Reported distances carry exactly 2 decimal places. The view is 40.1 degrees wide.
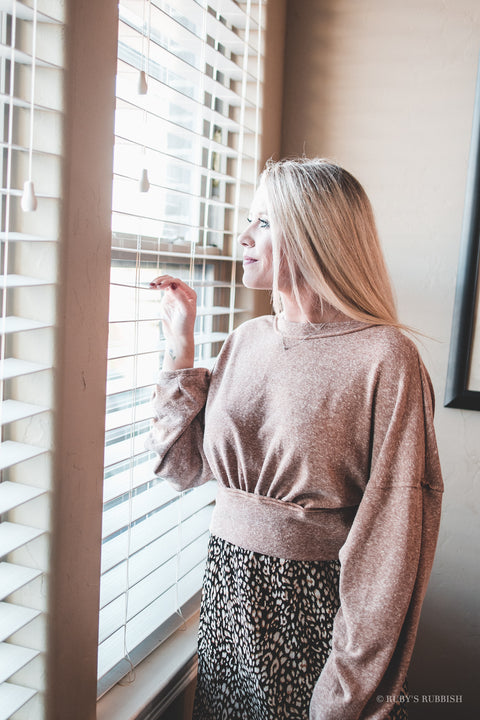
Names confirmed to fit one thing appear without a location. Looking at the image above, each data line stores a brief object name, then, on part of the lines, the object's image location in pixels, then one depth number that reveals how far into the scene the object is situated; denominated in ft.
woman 3.44
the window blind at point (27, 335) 2.93
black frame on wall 5.41
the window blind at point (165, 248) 4.06
